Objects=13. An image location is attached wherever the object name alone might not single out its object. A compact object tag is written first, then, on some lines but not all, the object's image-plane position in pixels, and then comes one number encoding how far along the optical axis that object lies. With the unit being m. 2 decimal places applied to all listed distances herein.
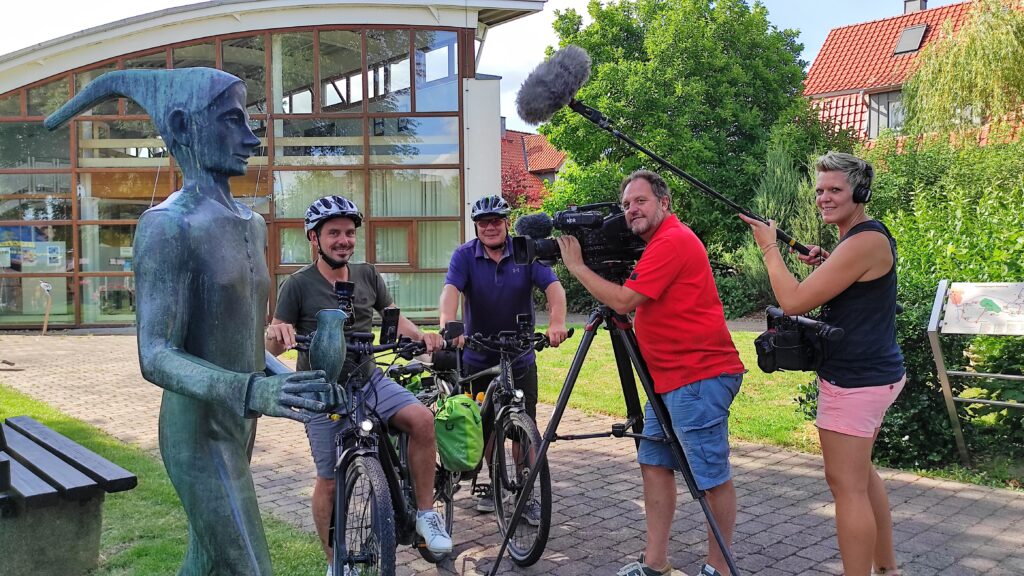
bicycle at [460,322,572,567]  4.65
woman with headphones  3.66
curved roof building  18.88
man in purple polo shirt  5.48
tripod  4.14
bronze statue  2.01
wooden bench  4.16
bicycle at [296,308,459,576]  3.72
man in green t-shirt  4.20
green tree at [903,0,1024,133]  18.11
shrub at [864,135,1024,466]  6.43
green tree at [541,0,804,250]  22.59
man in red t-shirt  4.05
